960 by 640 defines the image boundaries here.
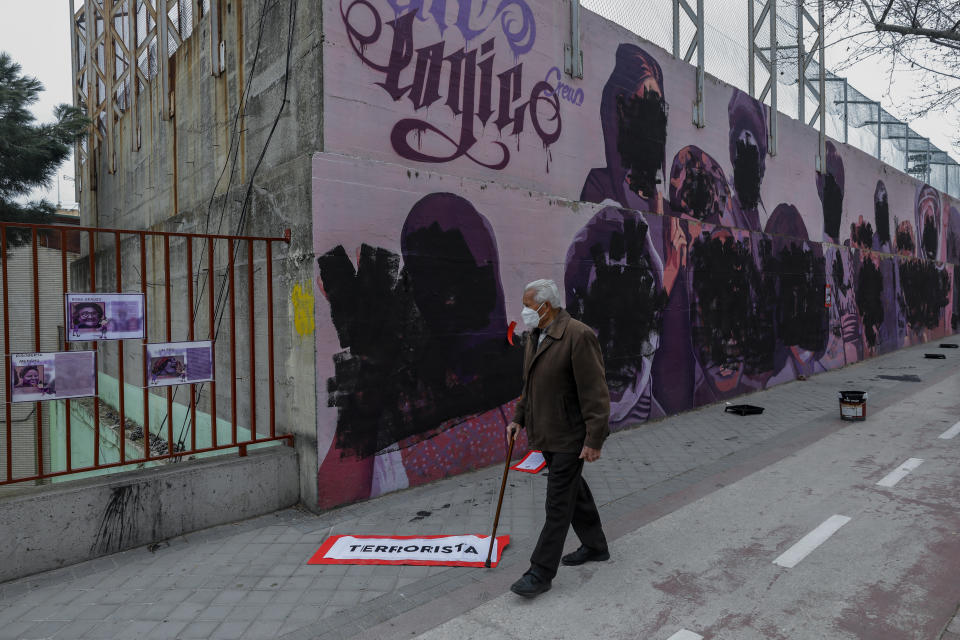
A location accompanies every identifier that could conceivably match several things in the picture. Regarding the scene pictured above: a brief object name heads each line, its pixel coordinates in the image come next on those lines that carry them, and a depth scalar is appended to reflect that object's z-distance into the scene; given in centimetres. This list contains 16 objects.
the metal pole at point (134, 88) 935
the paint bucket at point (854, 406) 793
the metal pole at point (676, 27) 913
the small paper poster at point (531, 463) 454
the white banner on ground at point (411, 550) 387
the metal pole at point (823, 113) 1278
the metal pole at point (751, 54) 1084
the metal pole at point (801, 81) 1175
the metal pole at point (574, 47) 714
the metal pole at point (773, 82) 1116
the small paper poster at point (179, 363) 450
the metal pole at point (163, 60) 782
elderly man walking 336
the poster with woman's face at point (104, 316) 410
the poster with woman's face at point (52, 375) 387
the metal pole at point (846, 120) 1433
